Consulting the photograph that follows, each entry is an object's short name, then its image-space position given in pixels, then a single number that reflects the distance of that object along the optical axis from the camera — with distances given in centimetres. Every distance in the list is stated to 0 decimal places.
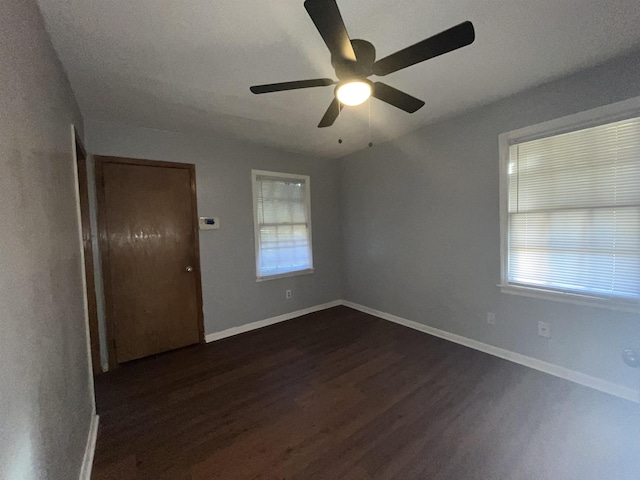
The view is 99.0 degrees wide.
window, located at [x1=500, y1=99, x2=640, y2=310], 197
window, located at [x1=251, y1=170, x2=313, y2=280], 365
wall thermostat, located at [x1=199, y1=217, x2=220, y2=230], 320
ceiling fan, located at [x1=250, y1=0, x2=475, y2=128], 112
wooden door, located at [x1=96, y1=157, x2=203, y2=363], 272
